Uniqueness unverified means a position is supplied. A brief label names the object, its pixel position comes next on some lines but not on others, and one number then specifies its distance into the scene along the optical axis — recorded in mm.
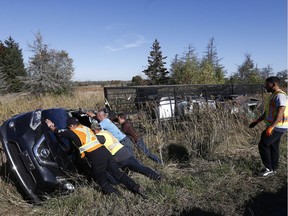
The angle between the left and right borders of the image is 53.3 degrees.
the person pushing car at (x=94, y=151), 4152
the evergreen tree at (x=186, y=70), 24594
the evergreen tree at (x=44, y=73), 26781
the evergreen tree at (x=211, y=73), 24125
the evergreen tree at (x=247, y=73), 30091
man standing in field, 4824
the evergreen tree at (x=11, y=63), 40853
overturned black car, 3953
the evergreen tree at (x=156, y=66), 54188
